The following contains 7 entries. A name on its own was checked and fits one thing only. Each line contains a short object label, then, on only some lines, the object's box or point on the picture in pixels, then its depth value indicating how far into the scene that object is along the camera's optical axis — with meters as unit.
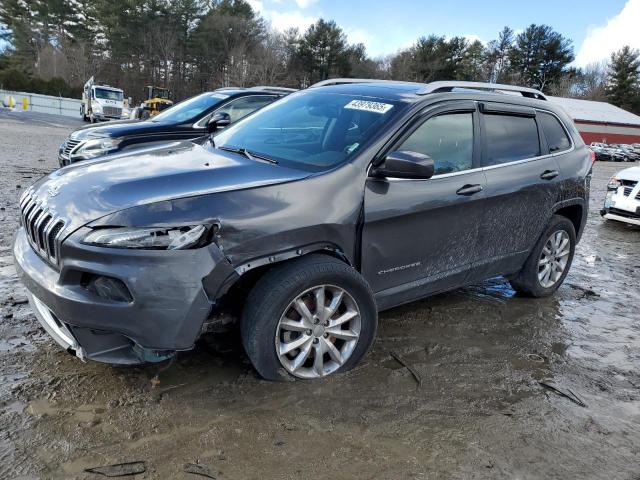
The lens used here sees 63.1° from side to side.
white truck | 33.48
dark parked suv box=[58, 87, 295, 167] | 6.78
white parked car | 8.81
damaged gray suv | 2.58
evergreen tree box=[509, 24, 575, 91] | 75.69
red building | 56.63
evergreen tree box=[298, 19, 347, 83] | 63.22
